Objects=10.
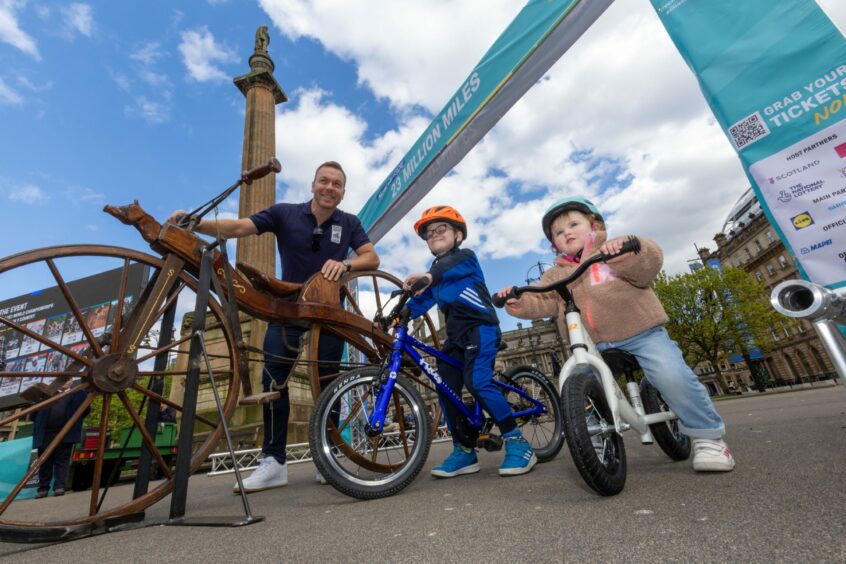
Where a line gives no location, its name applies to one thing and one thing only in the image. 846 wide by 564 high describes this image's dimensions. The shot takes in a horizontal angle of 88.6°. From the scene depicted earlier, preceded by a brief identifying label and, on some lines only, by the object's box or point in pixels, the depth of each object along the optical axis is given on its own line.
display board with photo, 12.07
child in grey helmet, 2.23
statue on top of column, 17.32
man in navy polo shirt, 3.28
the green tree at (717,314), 31.08
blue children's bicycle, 2.32
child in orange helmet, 2.86
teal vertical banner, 2.24
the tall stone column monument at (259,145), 12.59
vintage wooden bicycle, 2.10
